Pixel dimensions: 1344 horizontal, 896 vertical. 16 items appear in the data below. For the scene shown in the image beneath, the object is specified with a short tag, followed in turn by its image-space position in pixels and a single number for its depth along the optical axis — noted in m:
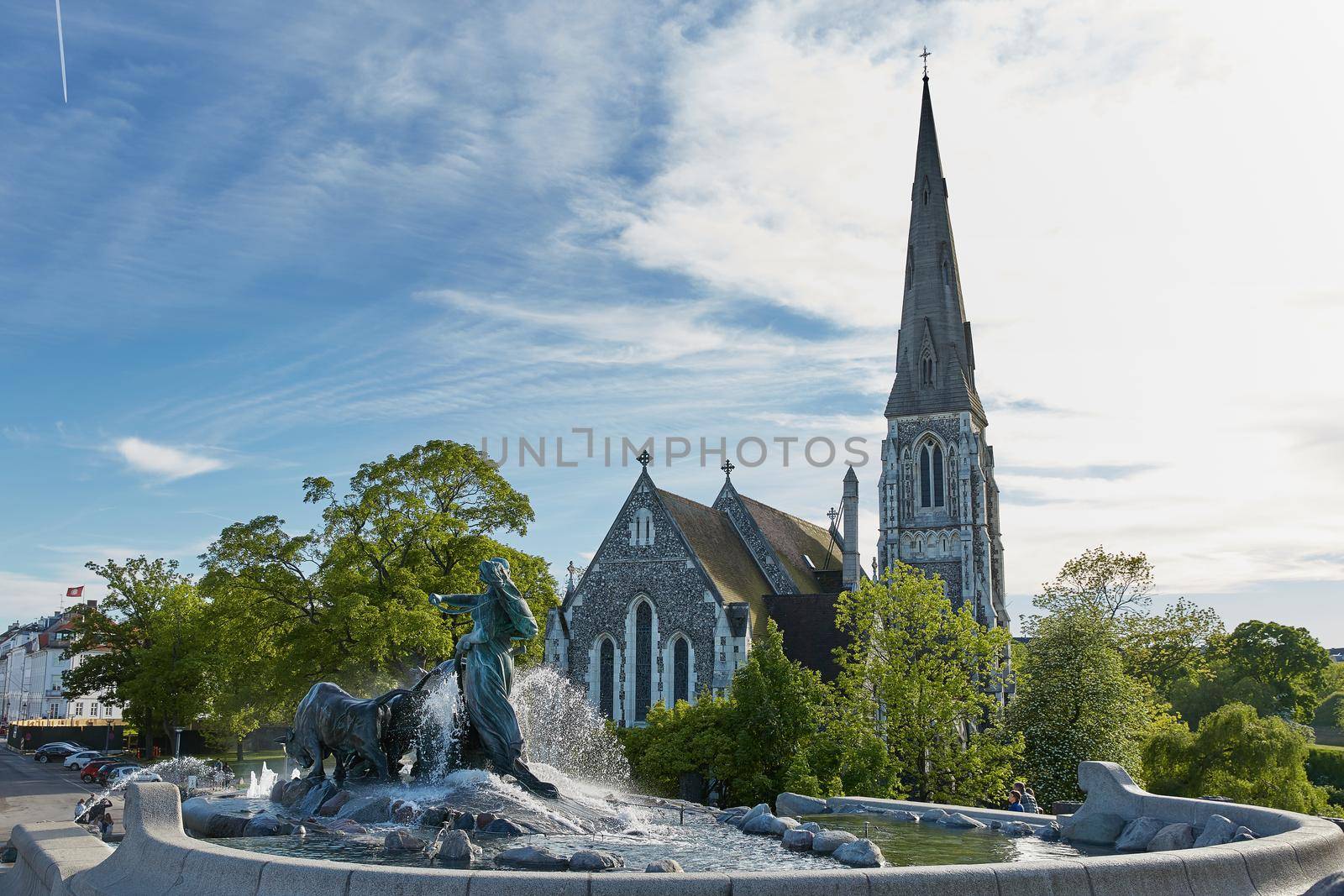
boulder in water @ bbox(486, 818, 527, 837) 10.68
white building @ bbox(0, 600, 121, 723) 87.88
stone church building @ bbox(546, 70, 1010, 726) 37.88
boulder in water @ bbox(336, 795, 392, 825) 11.17
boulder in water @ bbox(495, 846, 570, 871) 8.83
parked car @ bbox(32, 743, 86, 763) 49.69
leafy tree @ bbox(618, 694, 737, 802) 26.38
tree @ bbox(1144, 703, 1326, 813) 29.50
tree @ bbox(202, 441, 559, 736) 30.45
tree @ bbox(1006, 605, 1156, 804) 31.05
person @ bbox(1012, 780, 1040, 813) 17.05
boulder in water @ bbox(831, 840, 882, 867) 9.30
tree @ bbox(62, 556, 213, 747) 43.22
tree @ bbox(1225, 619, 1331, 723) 64.44
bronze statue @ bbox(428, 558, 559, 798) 12.57
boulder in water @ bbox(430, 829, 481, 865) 8.98
